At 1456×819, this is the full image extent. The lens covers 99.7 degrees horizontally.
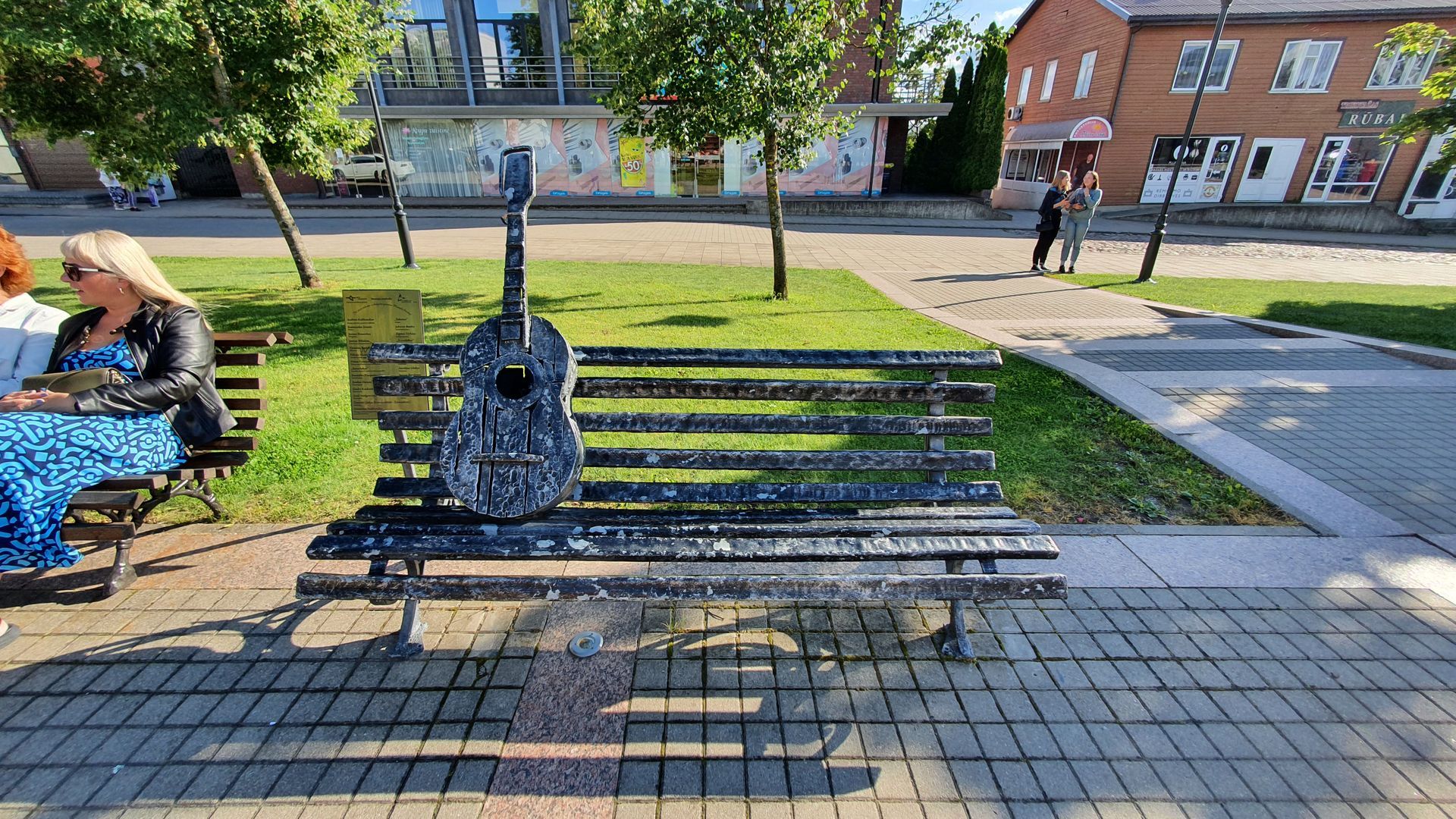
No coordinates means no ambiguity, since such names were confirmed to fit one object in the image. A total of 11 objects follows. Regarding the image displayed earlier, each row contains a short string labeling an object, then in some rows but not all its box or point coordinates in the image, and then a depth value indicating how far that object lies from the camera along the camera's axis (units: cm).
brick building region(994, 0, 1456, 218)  2188
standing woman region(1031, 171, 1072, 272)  1196
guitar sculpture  216
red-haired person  297
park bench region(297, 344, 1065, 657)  211
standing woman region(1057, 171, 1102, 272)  1148
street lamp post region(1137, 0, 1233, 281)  1026
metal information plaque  323
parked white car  2330
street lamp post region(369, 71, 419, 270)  1057
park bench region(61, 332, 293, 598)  257
